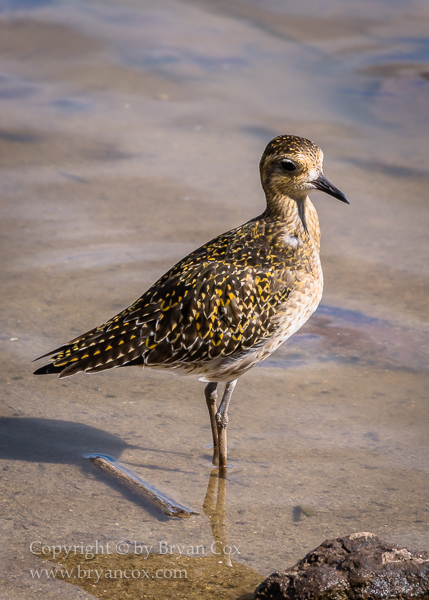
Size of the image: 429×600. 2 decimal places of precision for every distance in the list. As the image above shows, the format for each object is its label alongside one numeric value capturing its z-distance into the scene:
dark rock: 9.09
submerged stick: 11.65
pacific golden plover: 12.34
